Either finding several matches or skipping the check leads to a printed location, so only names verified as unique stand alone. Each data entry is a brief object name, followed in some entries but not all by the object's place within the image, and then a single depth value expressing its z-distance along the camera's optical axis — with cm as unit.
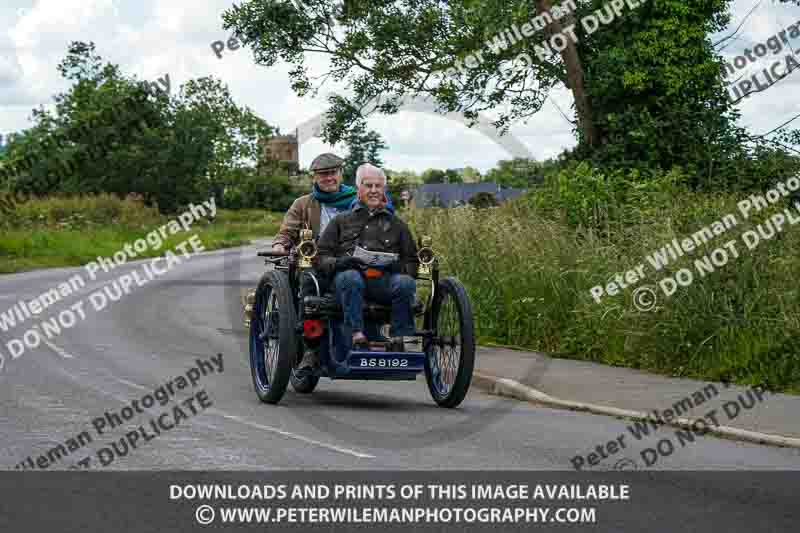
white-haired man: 1141
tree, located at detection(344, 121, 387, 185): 2588
